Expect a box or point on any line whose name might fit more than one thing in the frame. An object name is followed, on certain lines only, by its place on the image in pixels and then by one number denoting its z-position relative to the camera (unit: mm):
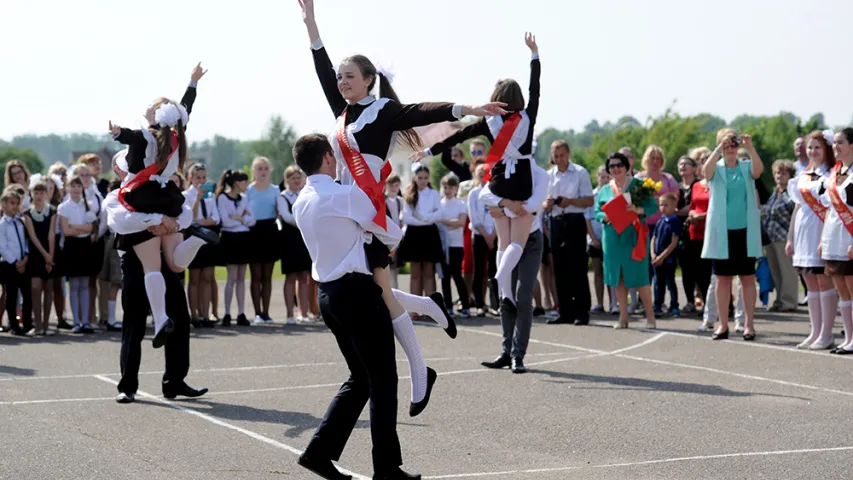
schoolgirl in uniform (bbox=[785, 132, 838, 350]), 12328
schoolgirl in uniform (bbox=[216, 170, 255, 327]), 16344
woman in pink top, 16172
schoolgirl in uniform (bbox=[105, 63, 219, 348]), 9516
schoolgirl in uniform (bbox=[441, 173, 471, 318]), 17266
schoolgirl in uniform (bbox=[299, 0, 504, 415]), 6375
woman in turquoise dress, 14594
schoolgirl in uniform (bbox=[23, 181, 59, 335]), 15227
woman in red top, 15232
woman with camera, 12984
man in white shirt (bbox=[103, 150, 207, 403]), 9500
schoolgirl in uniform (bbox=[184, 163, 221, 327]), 15914
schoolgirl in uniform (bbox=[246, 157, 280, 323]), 16469
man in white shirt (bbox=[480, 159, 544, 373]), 10672
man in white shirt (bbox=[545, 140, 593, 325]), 15047
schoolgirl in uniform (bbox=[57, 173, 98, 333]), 15453
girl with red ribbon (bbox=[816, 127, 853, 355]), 11812
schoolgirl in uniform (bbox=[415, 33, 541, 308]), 10117
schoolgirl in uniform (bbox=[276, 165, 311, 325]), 16438
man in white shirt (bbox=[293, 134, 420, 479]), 6078
